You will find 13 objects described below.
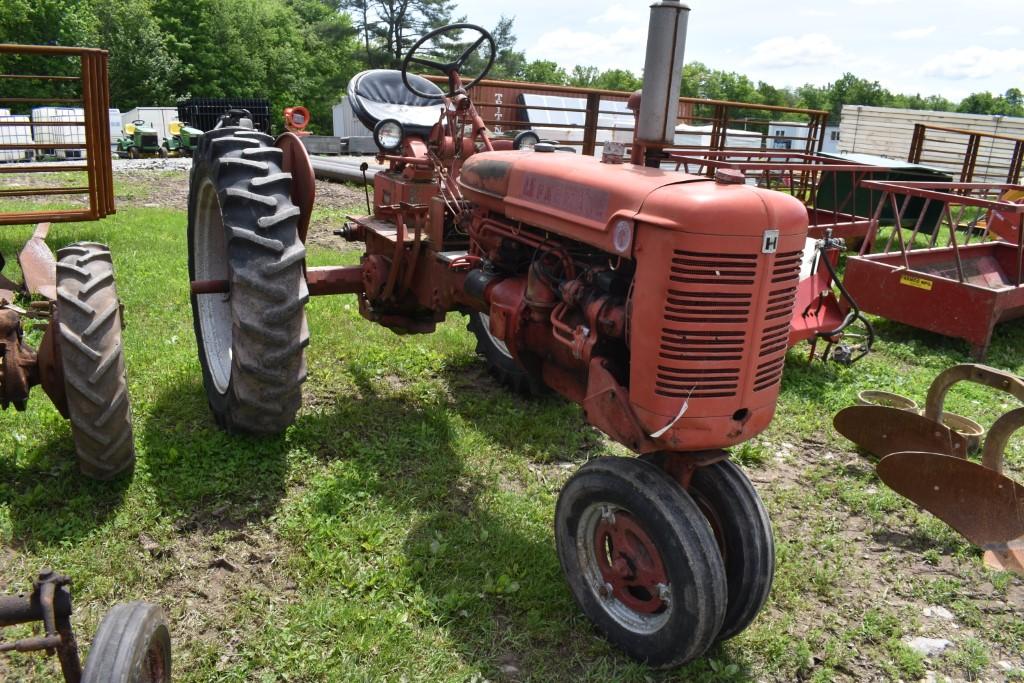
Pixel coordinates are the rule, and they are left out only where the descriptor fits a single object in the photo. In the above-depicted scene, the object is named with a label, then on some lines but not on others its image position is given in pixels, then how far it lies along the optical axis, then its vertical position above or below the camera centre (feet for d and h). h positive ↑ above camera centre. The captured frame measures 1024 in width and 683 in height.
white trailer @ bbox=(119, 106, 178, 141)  89.97 -3.44
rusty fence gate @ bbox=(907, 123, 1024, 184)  43.47 -0.65
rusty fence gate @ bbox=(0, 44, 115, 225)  22.31 -1.78
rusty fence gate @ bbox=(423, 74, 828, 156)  32.78 +0.40
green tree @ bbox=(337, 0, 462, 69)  155.33 +15.04
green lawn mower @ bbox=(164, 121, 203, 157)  74.69 -4.71
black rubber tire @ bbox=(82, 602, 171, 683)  5.89 -4.11
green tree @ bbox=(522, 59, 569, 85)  240.12 +11.85
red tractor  7.91 -2.34
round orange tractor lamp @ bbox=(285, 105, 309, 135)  17.66 -0.52
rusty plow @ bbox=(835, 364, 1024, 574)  11.37 -4.84
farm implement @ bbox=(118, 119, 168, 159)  73.77 -5.34
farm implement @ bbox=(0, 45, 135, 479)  9.98 -3.48
